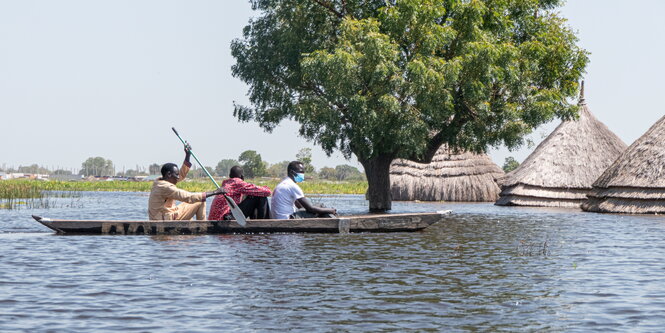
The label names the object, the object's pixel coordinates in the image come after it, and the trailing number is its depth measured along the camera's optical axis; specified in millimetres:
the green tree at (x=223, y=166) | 184875
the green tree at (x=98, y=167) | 187375
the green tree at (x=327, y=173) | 153375
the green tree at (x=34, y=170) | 188375
